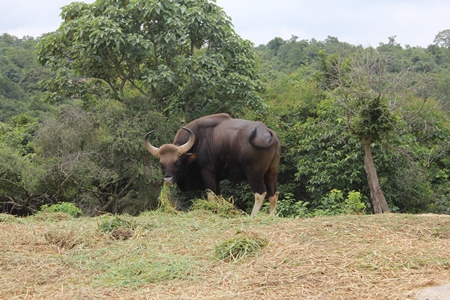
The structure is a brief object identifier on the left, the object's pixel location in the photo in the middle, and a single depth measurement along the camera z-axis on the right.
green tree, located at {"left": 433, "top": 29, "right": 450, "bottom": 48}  57.81
